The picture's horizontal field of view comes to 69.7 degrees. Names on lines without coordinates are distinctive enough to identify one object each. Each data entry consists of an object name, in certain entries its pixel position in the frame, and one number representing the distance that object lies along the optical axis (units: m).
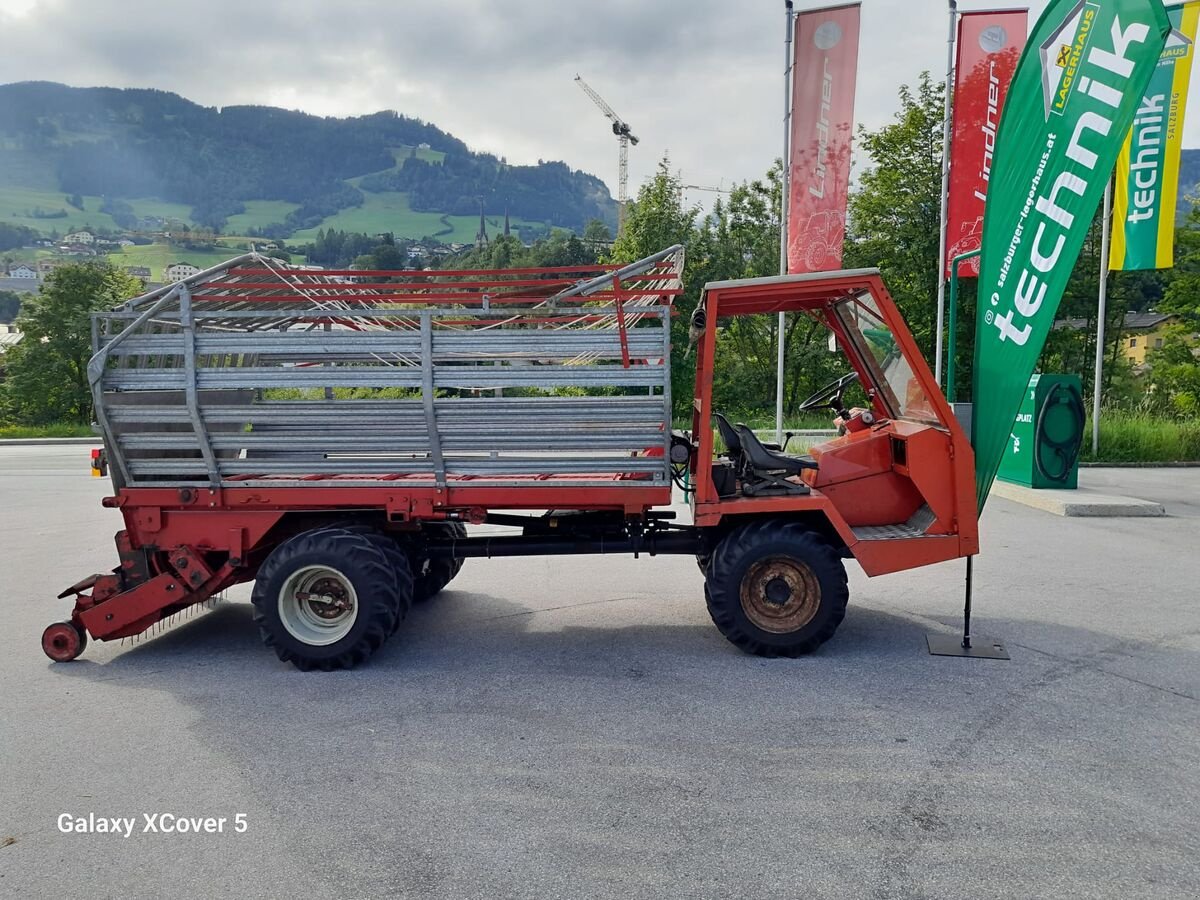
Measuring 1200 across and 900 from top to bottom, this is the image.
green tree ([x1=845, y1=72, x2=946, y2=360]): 23.52
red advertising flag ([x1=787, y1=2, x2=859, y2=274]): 13.09
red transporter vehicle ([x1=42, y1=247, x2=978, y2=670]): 5.24
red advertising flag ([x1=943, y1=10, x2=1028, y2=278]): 14.07
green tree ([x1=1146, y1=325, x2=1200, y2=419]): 21.62
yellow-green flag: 13.80
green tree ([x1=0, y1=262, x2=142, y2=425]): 33.09
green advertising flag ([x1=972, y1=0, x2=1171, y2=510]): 5.56
